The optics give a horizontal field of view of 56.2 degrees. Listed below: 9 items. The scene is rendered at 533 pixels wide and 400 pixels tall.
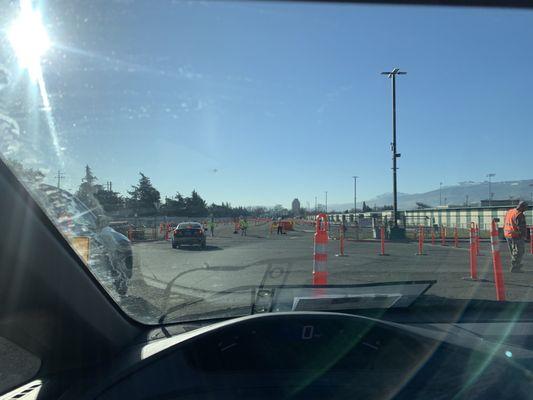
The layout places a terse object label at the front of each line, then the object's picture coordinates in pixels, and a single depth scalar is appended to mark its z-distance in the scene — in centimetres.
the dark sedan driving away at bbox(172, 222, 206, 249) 2128
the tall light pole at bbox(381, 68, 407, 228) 2784
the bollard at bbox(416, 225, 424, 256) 1732
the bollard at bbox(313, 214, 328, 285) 755
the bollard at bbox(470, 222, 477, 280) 1031
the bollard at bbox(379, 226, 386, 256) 1708
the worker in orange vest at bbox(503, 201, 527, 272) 1208
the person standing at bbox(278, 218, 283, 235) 3558
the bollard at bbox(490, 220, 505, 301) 760
